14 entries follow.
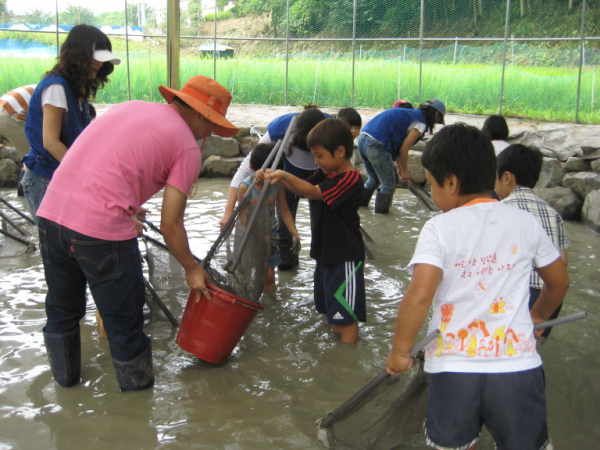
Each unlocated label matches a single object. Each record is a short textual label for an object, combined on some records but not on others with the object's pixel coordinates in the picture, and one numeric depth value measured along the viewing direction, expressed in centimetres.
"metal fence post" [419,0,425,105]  1188
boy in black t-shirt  321
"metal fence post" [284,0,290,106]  1246
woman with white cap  312
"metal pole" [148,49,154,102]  1355
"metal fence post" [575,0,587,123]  1033
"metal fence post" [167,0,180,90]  447
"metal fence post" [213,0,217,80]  1315
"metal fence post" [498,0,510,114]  1096
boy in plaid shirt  275
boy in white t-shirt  176
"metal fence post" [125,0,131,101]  1270
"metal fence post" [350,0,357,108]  1232
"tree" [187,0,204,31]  1997
